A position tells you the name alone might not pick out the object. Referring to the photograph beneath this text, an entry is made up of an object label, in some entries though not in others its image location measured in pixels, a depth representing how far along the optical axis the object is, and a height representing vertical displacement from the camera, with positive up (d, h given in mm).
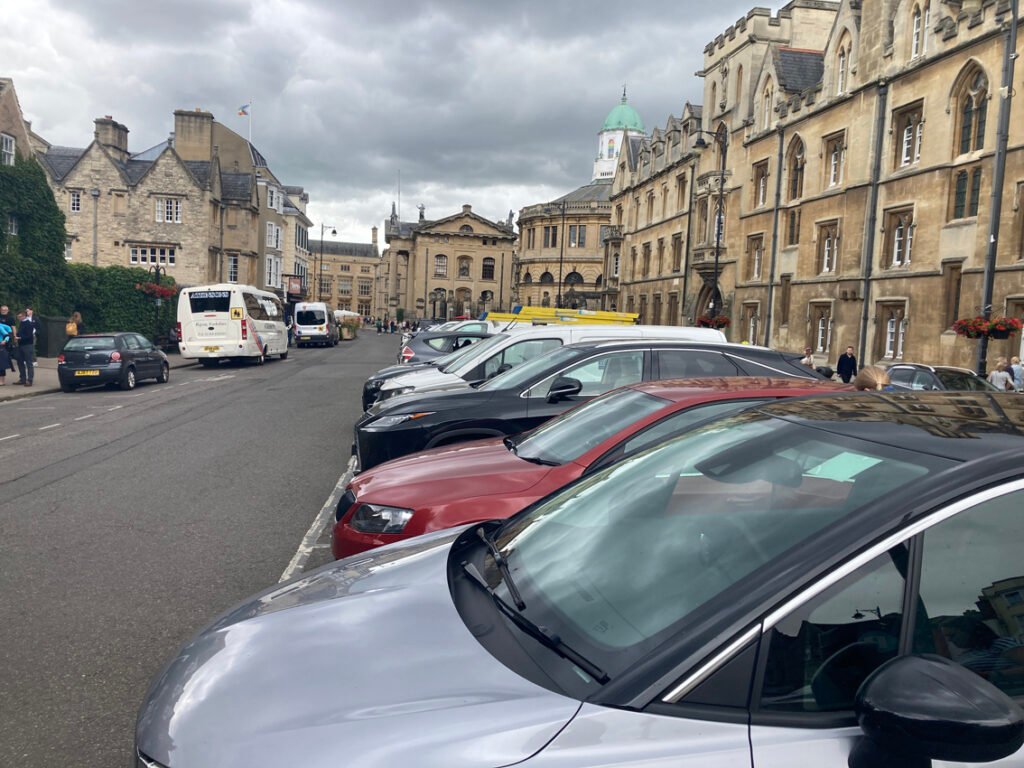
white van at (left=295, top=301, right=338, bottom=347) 51312 -1222
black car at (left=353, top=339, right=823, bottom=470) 7180 -705
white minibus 30406 -917
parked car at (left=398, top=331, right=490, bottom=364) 19469 -849
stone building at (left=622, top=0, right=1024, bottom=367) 24641 +5803
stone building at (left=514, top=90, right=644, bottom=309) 90562 +8176
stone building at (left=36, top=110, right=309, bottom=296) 51031 +6189
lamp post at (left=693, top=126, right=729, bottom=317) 41525 +6919
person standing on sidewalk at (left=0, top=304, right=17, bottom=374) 20672 -793
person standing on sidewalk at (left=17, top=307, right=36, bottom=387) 20250 -1395
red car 4434 -924
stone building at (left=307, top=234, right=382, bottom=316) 152125 +5009
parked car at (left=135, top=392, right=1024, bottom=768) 1684 -776
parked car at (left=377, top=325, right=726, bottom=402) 10180 -443
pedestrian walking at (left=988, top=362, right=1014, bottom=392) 18203 -948
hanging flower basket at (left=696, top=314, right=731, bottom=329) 37875 +122
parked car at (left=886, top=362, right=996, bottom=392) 17547 -981
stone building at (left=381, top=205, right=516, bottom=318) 107125 +6742
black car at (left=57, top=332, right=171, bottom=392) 19938 -1680
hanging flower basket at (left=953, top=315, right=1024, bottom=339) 18625 +234
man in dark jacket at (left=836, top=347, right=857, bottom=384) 25422 -1162
